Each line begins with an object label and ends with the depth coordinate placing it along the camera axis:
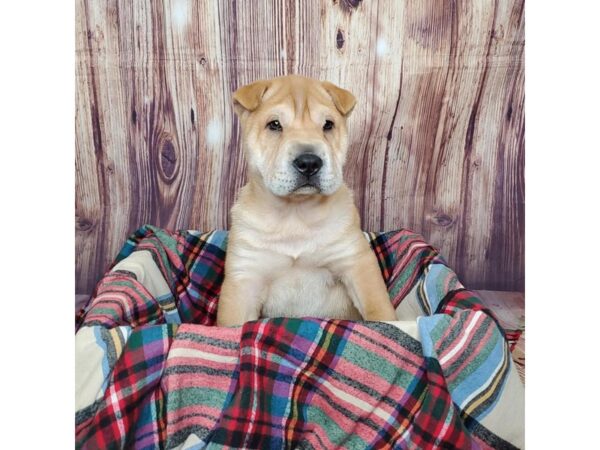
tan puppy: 0.54
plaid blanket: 0.40
